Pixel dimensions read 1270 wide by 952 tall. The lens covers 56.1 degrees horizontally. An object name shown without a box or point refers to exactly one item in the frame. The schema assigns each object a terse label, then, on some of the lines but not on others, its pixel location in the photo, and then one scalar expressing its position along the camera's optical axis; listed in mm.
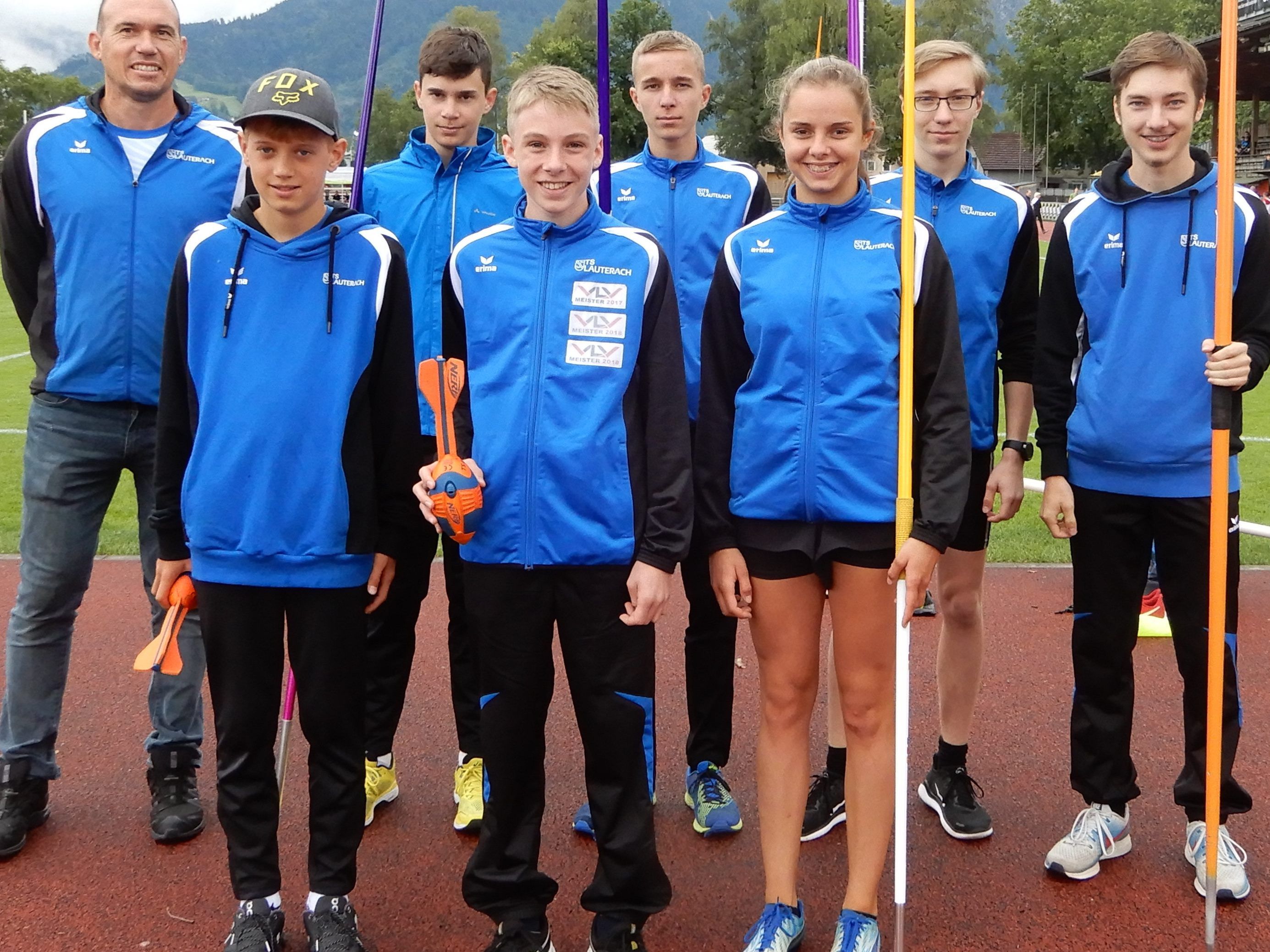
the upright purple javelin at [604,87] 3172
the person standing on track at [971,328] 3420
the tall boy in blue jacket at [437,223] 3607
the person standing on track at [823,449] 2791
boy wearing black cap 2818
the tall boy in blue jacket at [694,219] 3641
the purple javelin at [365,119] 3480
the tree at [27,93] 86562
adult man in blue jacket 3338
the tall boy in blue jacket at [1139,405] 3121
